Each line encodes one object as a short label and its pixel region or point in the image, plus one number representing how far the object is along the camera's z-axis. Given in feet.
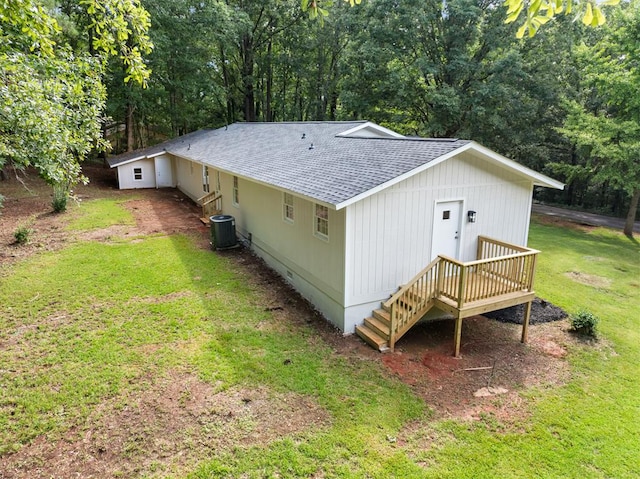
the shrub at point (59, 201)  51.44
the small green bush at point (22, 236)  37.50
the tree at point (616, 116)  52.01
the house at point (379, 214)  23.62
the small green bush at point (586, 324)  25.32
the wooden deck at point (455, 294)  22.58
